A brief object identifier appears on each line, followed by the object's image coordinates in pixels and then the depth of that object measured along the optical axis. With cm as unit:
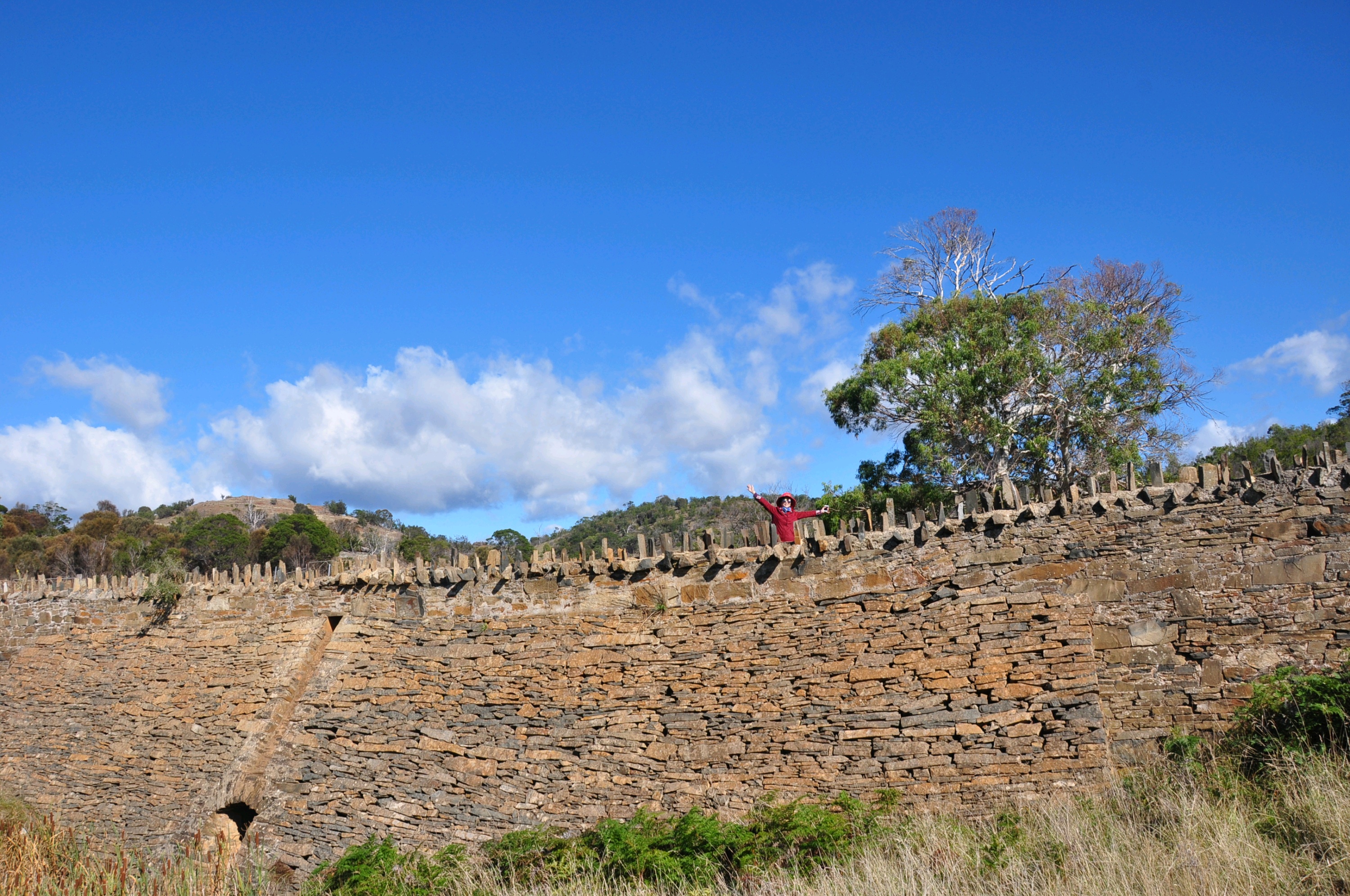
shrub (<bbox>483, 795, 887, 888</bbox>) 796
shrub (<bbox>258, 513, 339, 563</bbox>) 3559
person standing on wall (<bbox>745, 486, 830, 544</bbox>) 1026
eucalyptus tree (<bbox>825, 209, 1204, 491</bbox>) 1802
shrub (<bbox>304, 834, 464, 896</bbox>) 958
